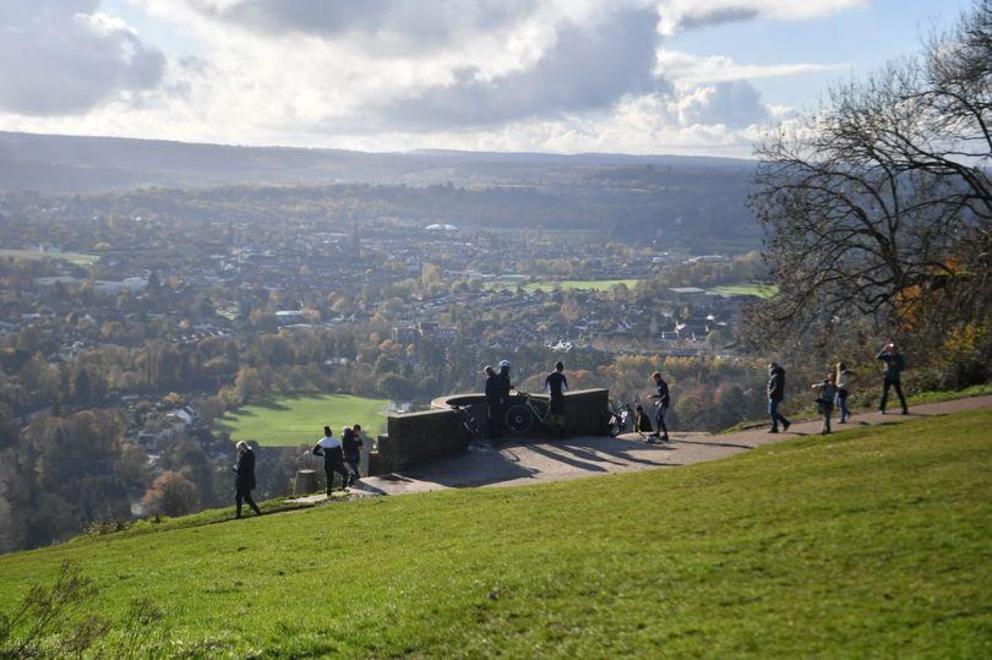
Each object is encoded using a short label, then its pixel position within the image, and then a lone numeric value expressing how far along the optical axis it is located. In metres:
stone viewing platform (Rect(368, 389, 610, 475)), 22.52
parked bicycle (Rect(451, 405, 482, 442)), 23.59
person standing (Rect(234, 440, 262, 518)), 20.22
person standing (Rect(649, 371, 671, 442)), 23.52
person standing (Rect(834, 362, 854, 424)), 22.50
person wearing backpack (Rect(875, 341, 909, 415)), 22.67
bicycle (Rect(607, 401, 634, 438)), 26.09
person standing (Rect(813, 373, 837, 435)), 21.19
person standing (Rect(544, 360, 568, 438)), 23.52
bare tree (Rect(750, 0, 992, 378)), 27.16
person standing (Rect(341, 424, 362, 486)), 22.83
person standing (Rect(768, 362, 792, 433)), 22.31
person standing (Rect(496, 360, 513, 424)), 24.39
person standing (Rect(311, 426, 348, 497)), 21.34
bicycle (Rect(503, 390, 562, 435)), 24.69
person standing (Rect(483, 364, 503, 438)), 24.38
